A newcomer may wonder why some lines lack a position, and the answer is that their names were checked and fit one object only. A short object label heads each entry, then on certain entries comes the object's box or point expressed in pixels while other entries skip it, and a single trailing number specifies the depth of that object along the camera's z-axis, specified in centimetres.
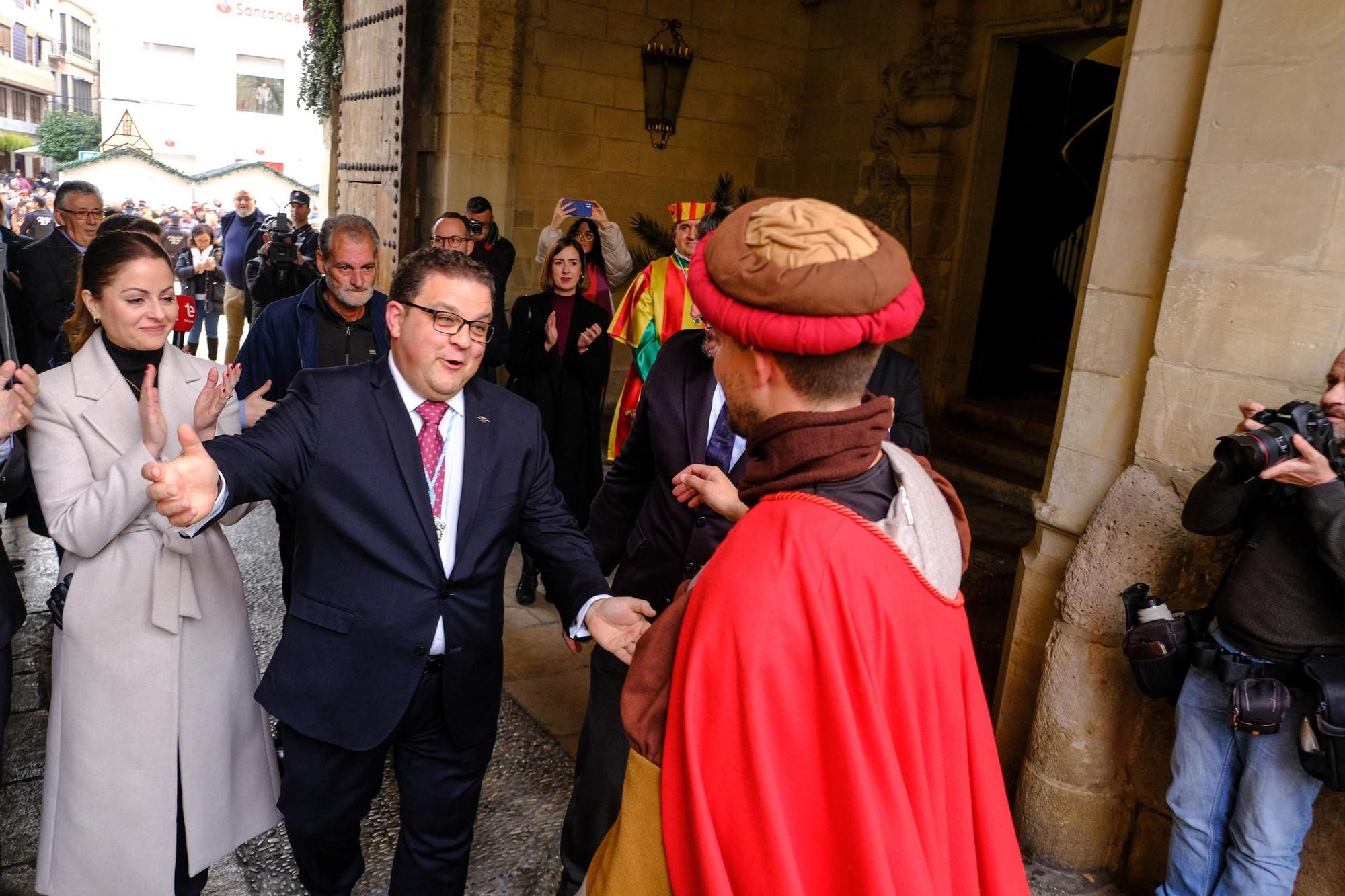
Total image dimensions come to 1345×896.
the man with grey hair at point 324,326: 394
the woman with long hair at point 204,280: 1123
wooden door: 854
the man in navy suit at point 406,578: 242
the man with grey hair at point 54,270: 596
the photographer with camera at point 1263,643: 241
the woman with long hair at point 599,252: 605
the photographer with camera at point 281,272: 692
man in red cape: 136
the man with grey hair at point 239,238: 1020
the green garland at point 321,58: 1012
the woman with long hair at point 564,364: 526
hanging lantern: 835
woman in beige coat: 253
